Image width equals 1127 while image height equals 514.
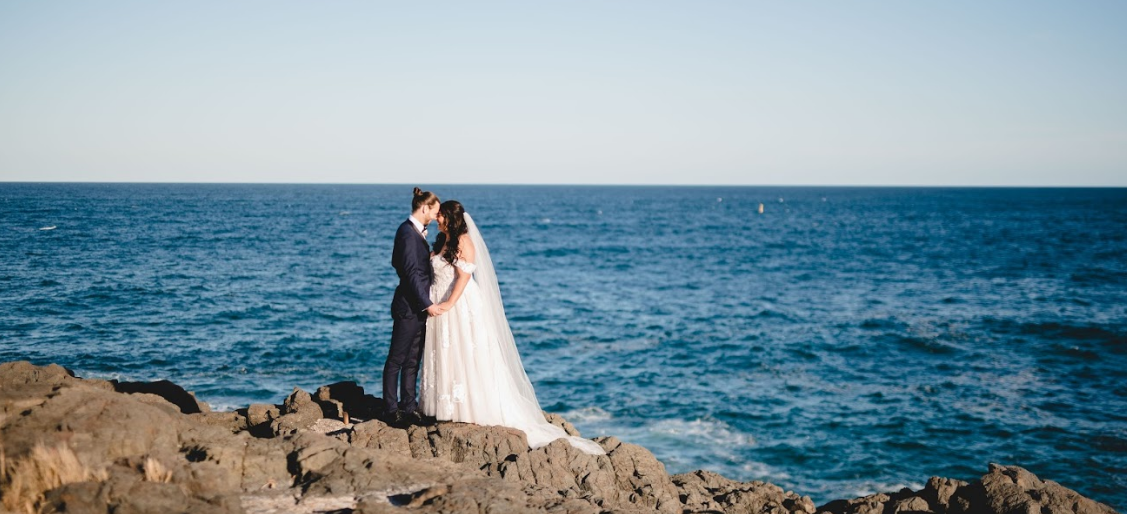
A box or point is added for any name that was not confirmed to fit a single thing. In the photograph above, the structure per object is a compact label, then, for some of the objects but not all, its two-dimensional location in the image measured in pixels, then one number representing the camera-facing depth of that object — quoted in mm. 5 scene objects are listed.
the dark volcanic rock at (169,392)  9922
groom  7977
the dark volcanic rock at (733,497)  8719
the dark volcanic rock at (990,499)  7965
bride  8141
